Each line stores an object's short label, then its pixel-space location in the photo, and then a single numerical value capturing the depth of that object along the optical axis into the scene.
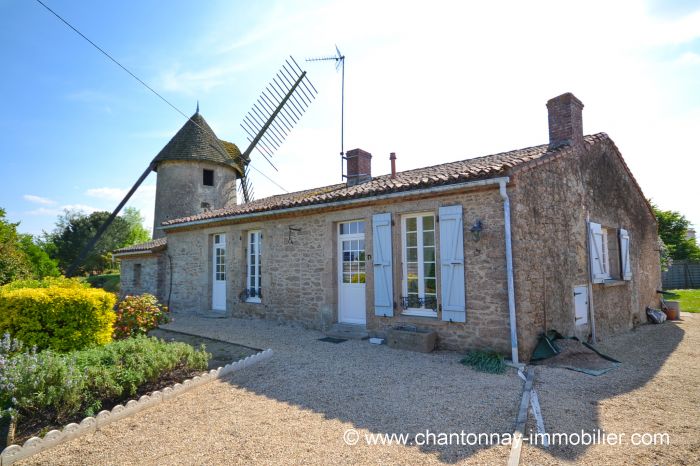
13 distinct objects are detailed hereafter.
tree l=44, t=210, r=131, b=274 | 28.48
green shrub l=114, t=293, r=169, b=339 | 7.28
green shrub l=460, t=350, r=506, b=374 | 5.39
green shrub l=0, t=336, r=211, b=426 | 3.78
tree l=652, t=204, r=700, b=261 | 21.81
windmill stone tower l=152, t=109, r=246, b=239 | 17.02
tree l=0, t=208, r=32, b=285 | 14.22
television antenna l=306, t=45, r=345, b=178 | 13.21
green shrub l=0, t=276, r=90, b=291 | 8.19
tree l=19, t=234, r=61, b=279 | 21.09
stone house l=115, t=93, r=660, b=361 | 6.06
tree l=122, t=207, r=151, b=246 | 35.24
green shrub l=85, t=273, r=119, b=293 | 18.84
